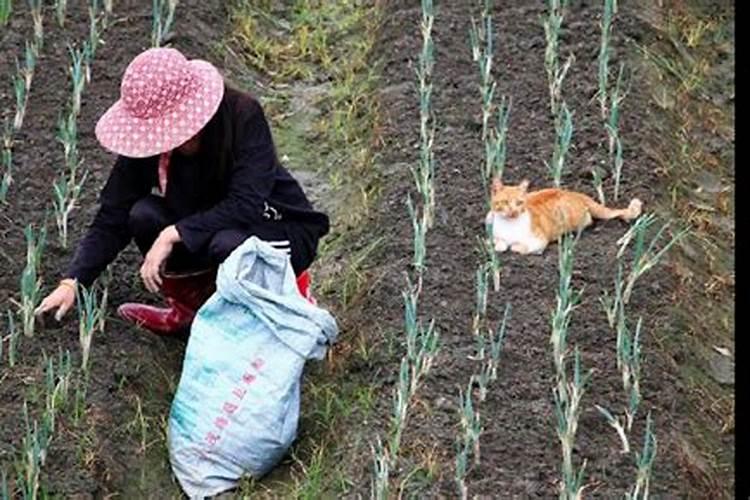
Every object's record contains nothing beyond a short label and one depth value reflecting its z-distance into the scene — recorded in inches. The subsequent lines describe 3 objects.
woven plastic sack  323.0
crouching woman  335.3
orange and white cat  381.1
